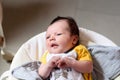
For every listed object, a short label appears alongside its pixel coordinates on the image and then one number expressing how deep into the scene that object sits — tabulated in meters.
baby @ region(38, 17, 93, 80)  1.02
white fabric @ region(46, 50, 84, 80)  1.02
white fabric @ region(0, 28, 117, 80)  1.14
